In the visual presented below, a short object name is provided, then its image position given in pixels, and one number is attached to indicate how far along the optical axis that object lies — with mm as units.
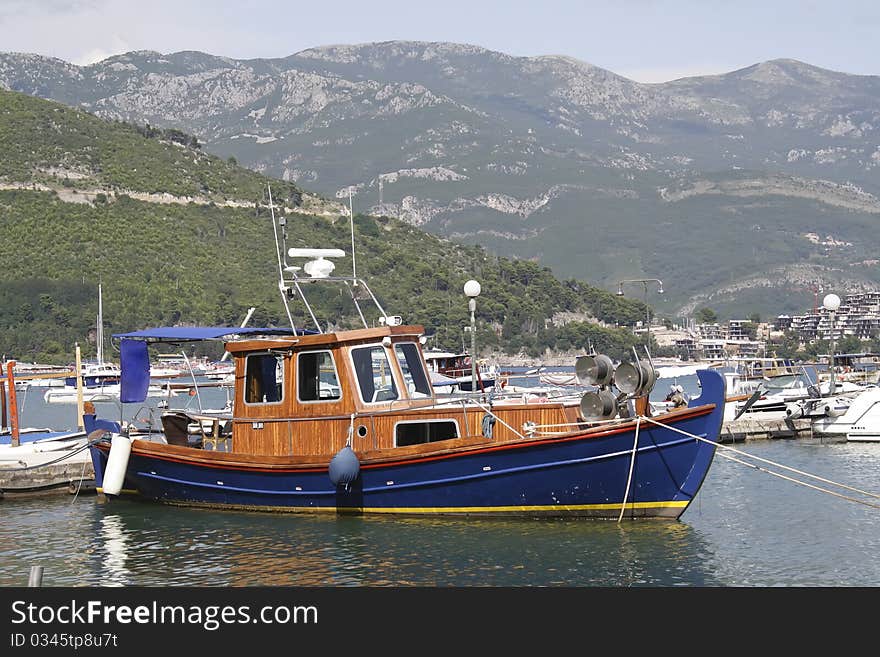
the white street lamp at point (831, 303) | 40344
